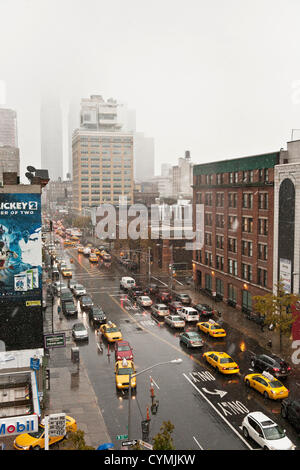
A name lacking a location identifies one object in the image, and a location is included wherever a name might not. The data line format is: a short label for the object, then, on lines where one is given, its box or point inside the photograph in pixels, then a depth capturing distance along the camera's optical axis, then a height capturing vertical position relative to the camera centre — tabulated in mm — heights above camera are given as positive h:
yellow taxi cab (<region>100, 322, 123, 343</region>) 40312 -11425
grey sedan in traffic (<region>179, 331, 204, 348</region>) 38375 -11396
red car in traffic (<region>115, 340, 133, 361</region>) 34781 -11303
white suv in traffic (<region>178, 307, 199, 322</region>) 46562 -11257
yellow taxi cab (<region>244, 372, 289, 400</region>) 28547 -11546
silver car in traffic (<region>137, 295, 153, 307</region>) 54125 -11511
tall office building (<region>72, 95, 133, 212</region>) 198750 +5920
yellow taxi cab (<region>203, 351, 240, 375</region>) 32656 -11445
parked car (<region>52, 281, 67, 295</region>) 60241 -11204
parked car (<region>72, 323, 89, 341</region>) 41219 -11571
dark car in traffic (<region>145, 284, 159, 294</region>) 60097 -11211
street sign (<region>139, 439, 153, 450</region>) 20552 -10835
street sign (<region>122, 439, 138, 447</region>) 18441 -9619
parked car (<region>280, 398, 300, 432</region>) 24828 -11494
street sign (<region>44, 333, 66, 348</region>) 29984 -8865
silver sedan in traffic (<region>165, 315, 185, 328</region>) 44438 -11416
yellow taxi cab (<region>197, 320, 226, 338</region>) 41344 -11389
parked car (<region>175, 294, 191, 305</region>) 54500 -11298
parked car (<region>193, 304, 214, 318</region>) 48875 -11408
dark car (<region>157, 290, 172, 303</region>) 55425 -11291
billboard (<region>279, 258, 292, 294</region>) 42125 -6551
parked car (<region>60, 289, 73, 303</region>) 54000 -10894
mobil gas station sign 23578 -11278
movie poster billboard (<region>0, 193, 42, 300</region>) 28688 -2623
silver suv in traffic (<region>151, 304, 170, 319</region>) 49188 -11482
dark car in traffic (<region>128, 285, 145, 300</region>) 57875 -11279
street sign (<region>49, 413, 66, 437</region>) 21281 -10217
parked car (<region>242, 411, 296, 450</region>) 21938 -11291
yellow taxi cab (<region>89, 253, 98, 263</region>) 89375 -10588
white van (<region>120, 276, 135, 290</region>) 62584 -10769
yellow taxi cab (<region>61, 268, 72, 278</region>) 72656 -10850
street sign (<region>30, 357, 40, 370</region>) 28359 -9782
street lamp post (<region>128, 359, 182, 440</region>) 20644 -10080
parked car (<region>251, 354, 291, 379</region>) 31895 -11447
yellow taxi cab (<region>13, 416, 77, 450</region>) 22203 -11495
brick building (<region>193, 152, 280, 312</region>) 47375 -2840
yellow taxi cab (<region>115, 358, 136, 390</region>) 30344 -11466
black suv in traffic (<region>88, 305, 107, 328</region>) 46250 -11431
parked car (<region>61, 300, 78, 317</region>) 49469 -11368
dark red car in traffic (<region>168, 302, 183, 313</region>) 50272 -11262
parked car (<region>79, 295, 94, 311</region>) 52469 -11334
